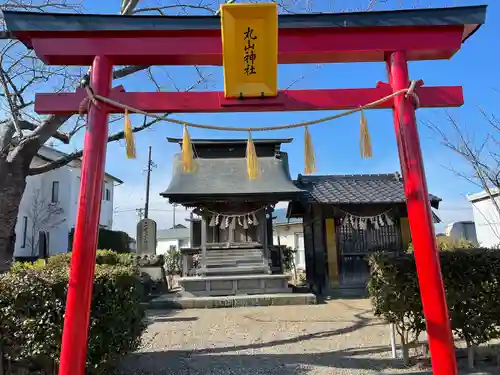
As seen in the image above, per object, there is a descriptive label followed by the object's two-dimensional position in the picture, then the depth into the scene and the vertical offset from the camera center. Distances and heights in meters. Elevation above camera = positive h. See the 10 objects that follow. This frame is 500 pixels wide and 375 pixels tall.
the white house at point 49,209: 24.45 +4.62
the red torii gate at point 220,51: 3.96 +2.33
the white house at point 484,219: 16.30 +2.16
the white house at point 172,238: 49.97 +4.94
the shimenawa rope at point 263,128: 3.93 +1.65
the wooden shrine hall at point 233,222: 12.43 +1.74
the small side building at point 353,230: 13.59 +1.48
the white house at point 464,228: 24.34 +2.60
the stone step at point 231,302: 11.64 -0.75
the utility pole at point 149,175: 31.99 +8.45
